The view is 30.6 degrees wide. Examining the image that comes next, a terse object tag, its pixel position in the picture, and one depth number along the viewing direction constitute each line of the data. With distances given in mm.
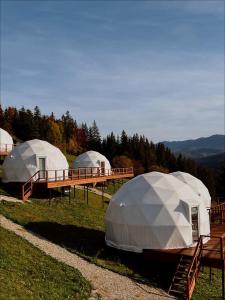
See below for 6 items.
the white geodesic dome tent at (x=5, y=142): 47681
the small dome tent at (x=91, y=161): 51375
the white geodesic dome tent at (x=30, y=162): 33281
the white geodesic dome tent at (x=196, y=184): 38681
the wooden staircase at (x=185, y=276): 16797
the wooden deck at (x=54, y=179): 30969
